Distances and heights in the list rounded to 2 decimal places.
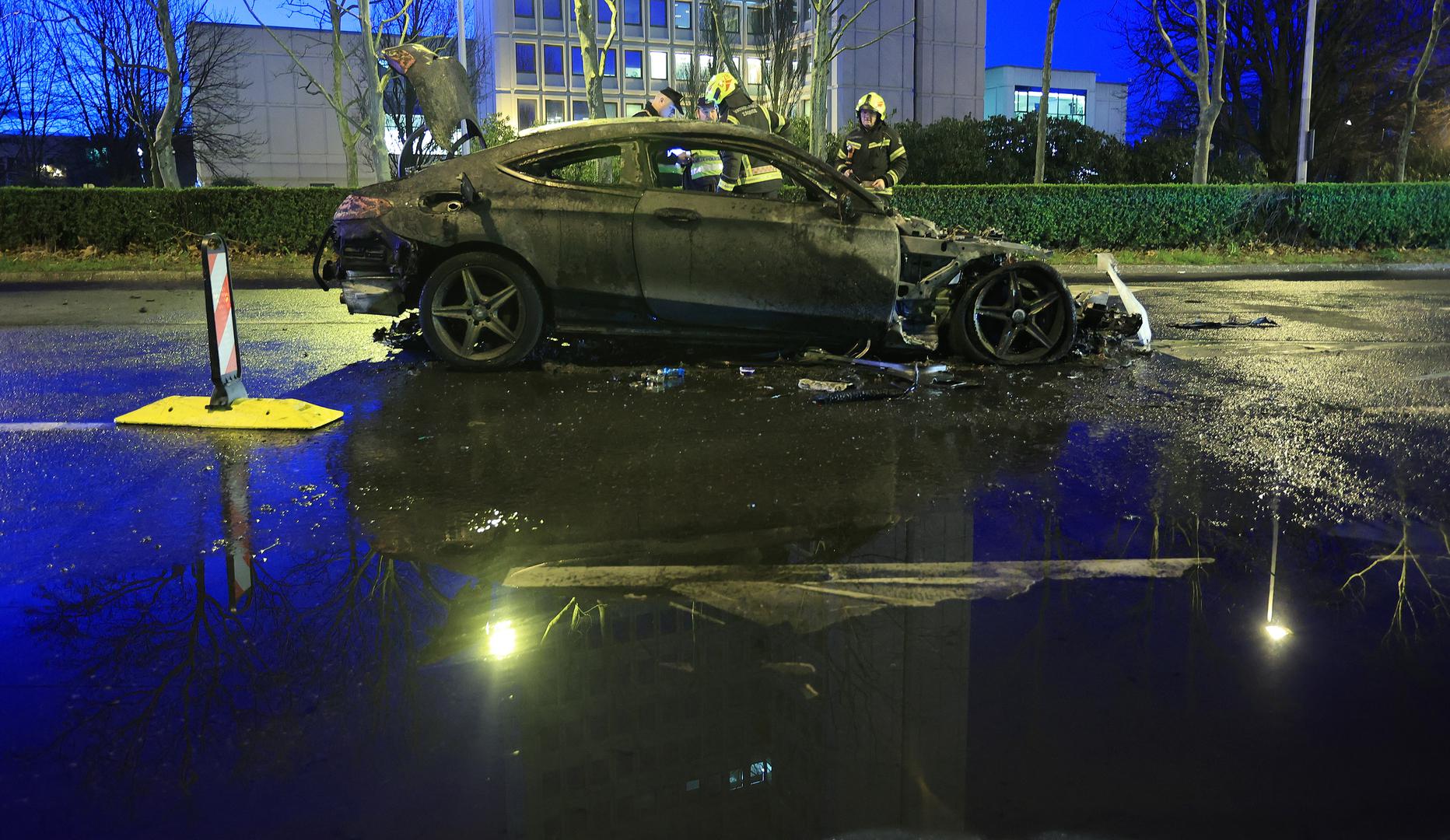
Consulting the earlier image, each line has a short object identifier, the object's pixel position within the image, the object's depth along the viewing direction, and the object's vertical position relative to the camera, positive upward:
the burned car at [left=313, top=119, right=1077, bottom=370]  7.64 -0.05
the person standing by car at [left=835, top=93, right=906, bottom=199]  10.38 +0.83
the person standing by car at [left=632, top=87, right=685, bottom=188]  7.83 +0.51
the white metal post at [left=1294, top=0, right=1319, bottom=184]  22.80 +2.68
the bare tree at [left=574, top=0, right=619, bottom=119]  19.48 +3.22
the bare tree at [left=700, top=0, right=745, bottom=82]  23.69 +4.24
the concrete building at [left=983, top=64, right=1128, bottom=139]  57.84 +7.34
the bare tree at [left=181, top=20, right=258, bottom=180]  48.12 +6.41
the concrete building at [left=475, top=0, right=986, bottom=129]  51.38 +8.87
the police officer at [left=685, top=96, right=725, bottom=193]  7.95 +0.51
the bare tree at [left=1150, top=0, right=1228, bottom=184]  22.42 +3.05
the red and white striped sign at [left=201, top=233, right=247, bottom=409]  6.50 -0.40
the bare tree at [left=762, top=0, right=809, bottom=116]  32.16 +5.42
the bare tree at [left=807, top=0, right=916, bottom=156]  23.11 +3.49
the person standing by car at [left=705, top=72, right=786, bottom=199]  10.63 +1.26
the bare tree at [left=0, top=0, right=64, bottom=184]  45.03 +6.47
